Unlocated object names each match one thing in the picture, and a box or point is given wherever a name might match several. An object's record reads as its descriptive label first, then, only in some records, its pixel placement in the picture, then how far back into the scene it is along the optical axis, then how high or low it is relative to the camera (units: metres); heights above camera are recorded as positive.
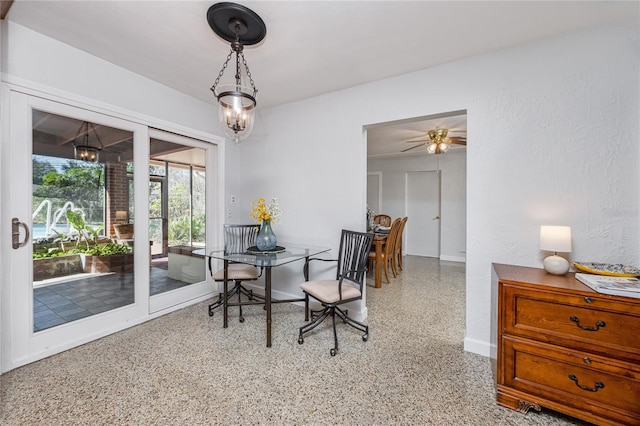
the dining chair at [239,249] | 2.80 -0.44
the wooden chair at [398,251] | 4.58 -0.76
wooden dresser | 1.34 -0.78
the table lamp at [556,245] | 1.70 -0.23
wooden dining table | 3.83 -0.74
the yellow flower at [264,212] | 2.57 -0.01
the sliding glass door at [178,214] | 2.90 -0.04
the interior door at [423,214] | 6.04 -0.07
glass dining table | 2.22 -0.43
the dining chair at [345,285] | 2.24 -0.70
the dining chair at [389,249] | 4.09 -0.63
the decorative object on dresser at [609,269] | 1.57 -0.36
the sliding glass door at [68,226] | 1.94 -0.13
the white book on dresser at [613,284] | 1.33 -0.40
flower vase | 2.60 -0.27
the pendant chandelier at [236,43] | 1.67 +1.27
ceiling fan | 4.12 +1.14
